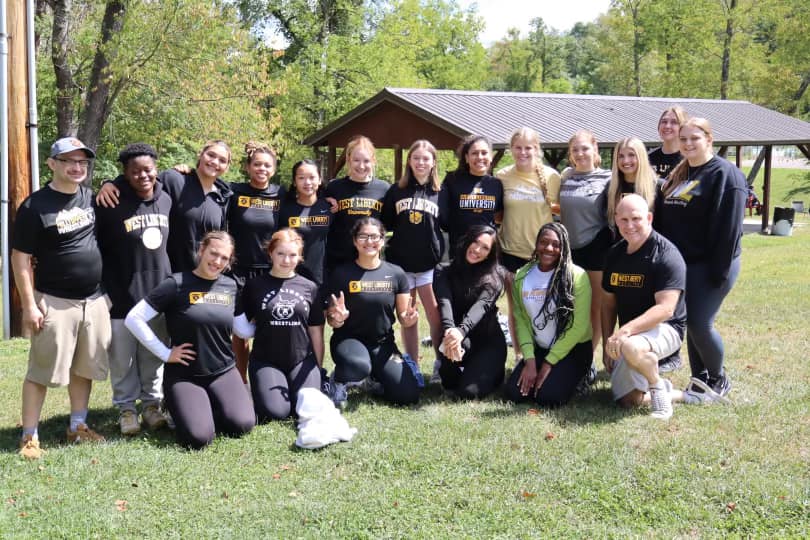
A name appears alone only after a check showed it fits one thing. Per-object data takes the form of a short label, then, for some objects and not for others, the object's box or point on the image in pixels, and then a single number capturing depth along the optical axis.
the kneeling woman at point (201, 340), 5.12
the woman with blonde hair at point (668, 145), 6.25
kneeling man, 5.35
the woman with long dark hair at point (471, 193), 6.38
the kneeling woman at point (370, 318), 5.80
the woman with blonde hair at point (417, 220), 6.28
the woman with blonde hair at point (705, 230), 5.48
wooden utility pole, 9.11
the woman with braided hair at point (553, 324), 5.75
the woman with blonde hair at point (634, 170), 5.88
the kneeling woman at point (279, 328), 5.50
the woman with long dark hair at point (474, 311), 6.02
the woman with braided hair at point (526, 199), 6.41
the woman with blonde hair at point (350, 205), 6.25
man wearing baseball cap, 4.79
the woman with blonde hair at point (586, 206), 6.24
